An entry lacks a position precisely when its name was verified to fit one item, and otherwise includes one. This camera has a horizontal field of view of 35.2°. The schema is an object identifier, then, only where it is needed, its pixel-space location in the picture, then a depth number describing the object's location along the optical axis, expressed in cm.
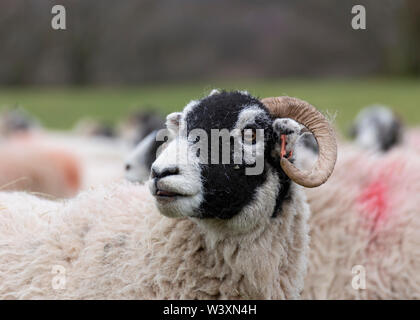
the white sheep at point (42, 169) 846
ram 380
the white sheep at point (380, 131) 1087
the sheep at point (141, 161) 603
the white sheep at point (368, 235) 518
